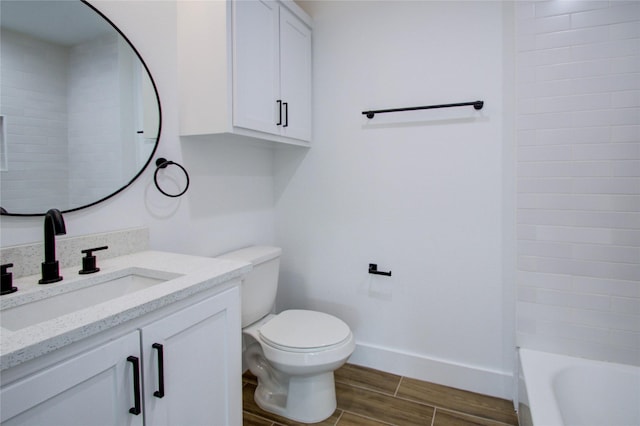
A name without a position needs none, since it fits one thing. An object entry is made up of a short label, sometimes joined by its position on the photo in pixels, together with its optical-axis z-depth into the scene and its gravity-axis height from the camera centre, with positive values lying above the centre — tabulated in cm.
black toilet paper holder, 216 -38
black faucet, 105 -11
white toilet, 163 -66
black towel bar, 185 +55
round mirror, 110 +36
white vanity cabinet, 70 -41
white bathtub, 145 -79
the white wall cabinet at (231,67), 154 +65
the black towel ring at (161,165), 157 +20
